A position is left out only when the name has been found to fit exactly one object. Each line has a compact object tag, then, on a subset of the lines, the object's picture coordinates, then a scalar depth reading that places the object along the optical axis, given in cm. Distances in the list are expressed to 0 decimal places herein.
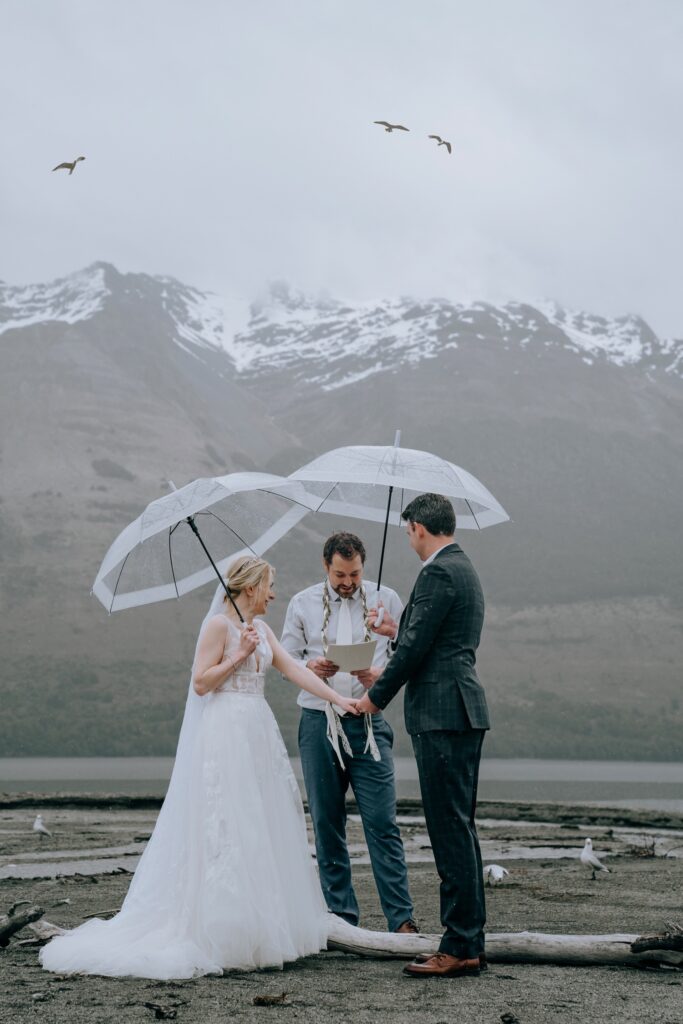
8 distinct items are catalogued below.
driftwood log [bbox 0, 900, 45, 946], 712
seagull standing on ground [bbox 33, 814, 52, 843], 1827
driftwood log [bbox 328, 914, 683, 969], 653
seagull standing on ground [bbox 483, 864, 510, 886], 1227
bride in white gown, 642
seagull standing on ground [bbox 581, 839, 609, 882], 1352
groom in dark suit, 628
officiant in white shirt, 750
